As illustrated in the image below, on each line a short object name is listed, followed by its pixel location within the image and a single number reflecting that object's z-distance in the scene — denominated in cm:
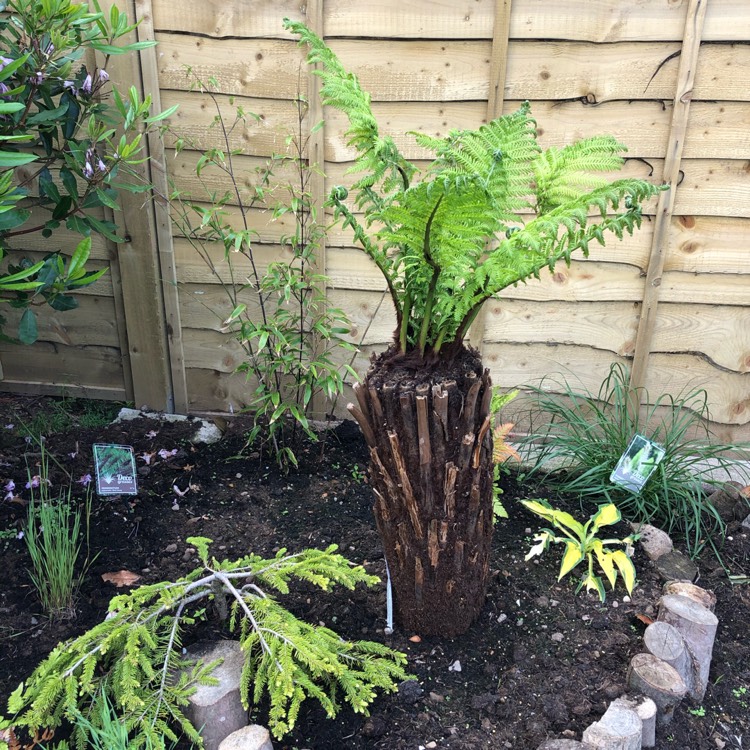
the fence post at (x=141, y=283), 276
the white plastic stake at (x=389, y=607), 194
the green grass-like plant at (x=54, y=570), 192
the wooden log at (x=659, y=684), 167
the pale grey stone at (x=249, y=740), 148
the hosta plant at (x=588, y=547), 208
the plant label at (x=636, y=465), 253
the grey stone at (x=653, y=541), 232
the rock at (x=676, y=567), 223
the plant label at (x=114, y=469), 240
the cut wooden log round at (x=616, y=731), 151
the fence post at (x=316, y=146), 261
